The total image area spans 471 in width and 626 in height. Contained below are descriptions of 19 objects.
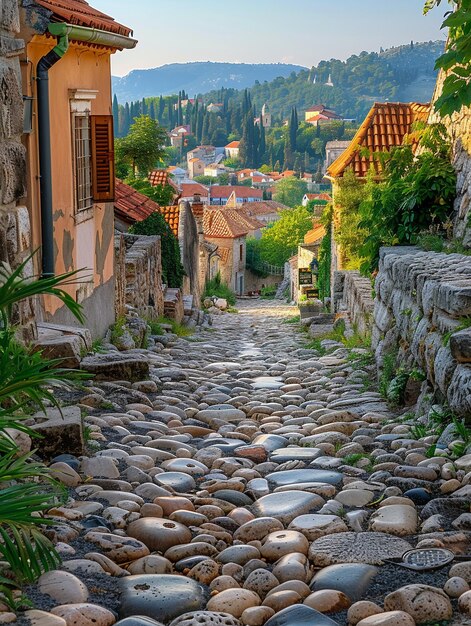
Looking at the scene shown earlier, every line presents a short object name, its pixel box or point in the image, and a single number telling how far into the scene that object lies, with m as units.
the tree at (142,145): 22.45
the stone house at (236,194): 123.69
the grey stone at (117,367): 7.41
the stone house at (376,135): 19.12
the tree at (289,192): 128.88
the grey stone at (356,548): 3.55
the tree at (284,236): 71.50
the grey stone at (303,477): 4.79
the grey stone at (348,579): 3.23
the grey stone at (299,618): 2.93
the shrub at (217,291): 34.43
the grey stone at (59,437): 4.77
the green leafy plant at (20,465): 2.53
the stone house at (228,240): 59.81
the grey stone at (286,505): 4.23
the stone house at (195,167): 164.00
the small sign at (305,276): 34.41
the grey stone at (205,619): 2.93
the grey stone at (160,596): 3.09
